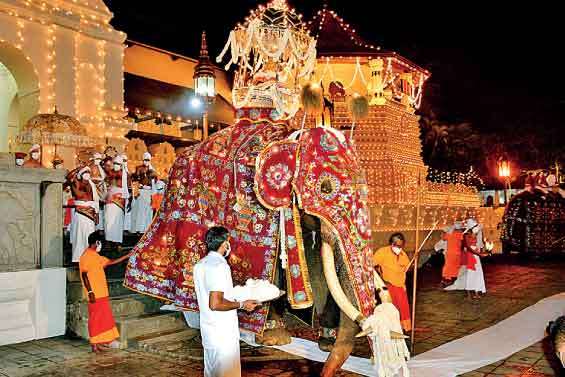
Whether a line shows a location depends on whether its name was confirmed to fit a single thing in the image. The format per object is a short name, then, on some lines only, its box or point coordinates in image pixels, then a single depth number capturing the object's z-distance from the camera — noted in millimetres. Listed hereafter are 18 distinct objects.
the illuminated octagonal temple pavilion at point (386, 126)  16453
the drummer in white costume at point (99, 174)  9578
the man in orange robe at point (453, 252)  11281
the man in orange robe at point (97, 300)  6609
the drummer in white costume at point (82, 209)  8750
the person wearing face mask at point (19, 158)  8531
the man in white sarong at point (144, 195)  11820
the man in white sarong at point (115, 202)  9906
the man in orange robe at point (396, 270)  7555
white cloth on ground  6070
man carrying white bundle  4215
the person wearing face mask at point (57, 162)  10125
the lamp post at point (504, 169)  22469
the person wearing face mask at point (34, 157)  9359
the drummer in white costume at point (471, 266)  10656
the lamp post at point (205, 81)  11133
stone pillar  7594
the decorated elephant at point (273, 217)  4875
